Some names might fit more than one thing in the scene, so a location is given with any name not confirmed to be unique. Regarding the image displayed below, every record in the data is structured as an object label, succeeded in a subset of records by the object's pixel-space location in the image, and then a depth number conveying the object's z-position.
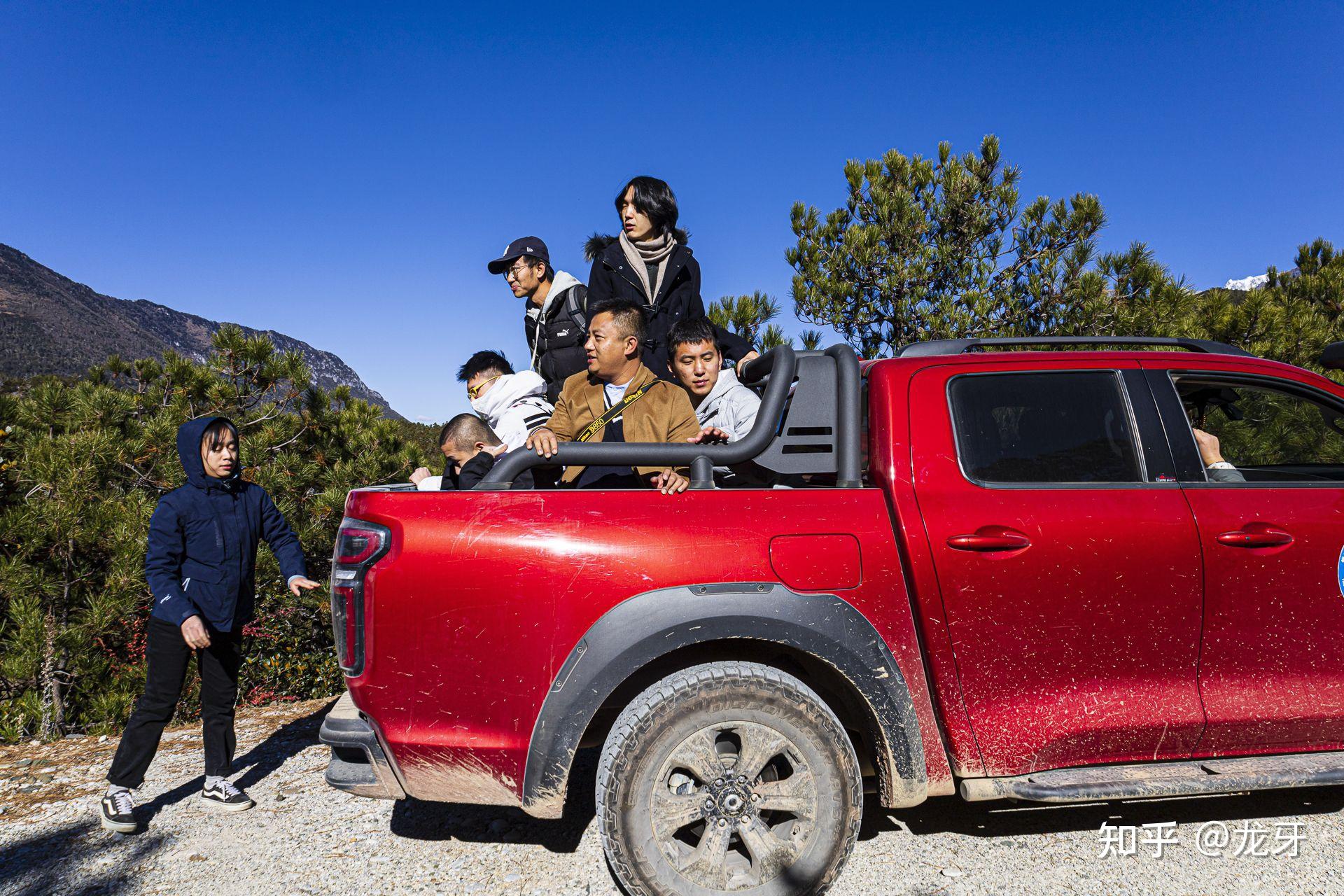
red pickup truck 2.23
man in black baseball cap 4.28
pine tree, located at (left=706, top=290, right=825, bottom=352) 6.61
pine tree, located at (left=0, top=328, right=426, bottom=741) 4.48
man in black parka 4.07
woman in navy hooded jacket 3.18
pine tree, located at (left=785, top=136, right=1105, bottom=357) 8.20
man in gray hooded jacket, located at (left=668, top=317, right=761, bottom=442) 3.39
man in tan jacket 2.97
